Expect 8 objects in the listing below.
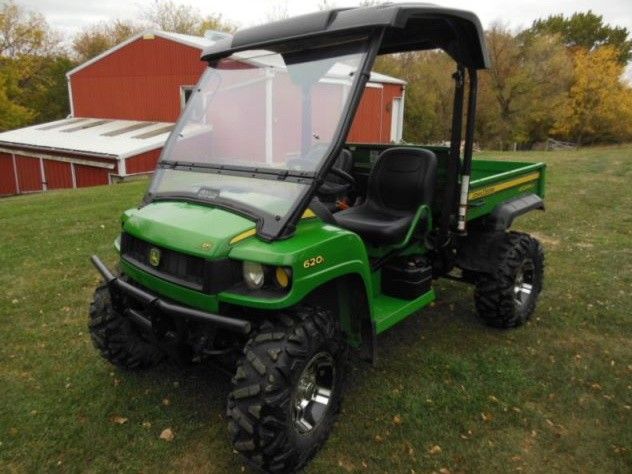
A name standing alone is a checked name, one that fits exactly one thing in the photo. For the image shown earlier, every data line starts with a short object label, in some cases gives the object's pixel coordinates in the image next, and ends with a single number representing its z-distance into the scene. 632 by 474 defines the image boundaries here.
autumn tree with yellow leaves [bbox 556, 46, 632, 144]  35.00
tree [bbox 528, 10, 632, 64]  50.50
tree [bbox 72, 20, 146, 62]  41.19
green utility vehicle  2.57
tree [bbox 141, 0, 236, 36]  43.34
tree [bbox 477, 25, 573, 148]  34.03
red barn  17.77
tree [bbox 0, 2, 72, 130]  34.91
